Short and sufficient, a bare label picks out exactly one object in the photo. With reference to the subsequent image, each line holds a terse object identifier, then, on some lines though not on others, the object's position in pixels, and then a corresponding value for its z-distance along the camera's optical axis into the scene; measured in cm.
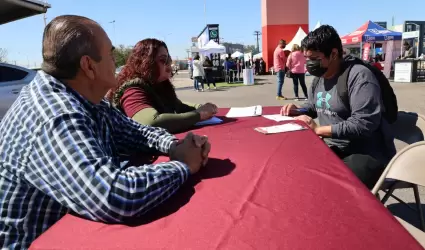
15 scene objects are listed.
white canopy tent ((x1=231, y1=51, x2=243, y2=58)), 3200
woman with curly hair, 220
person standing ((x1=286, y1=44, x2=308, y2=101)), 1002
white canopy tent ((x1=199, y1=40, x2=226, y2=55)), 2064
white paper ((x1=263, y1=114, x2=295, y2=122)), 251
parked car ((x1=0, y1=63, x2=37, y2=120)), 681
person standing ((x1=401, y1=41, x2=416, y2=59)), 1461
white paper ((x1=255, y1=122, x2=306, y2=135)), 206
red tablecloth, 88
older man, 99
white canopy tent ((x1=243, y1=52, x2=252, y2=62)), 2930
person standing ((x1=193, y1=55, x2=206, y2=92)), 1501
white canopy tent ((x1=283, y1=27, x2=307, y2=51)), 1842
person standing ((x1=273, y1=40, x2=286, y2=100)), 1058
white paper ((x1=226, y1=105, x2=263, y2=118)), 276
